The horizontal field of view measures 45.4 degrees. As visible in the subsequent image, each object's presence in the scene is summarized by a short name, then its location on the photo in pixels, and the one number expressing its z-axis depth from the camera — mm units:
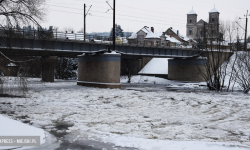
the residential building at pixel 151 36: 89625
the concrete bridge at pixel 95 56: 39062
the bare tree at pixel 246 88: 37900
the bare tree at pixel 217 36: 39000
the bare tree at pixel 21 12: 17078
